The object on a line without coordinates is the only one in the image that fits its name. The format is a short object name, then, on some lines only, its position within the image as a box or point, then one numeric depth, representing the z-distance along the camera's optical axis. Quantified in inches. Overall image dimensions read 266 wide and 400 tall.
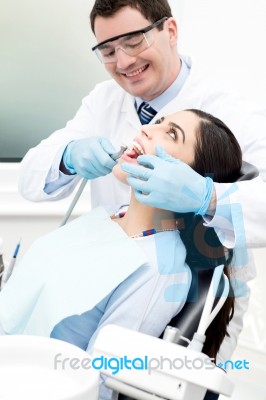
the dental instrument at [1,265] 64.0
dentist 54.7
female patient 53.9
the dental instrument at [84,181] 61.9
